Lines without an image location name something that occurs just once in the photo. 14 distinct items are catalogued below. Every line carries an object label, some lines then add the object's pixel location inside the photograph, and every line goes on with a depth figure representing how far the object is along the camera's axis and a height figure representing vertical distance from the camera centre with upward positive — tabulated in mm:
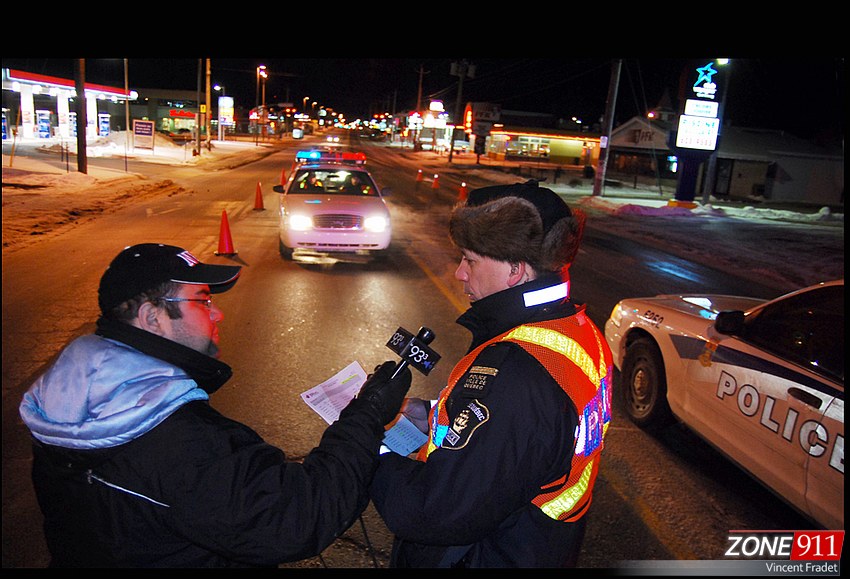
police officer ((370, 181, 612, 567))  1605 -682
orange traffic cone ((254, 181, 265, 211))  17781 -1919
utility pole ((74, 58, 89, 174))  21858 +85
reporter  1606 -892
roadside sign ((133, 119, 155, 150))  35062 -489
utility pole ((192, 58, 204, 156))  38884 -406
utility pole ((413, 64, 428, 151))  74500 +4544
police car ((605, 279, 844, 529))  3248 -1290
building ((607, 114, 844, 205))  33625 +559
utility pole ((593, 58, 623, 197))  25719 +1500
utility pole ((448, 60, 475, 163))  54322 +7009
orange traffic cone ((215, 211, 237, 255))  10984 -1929
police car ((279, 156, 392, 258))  10719 -1357
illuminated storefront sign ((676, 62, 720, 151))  24328 +2019
